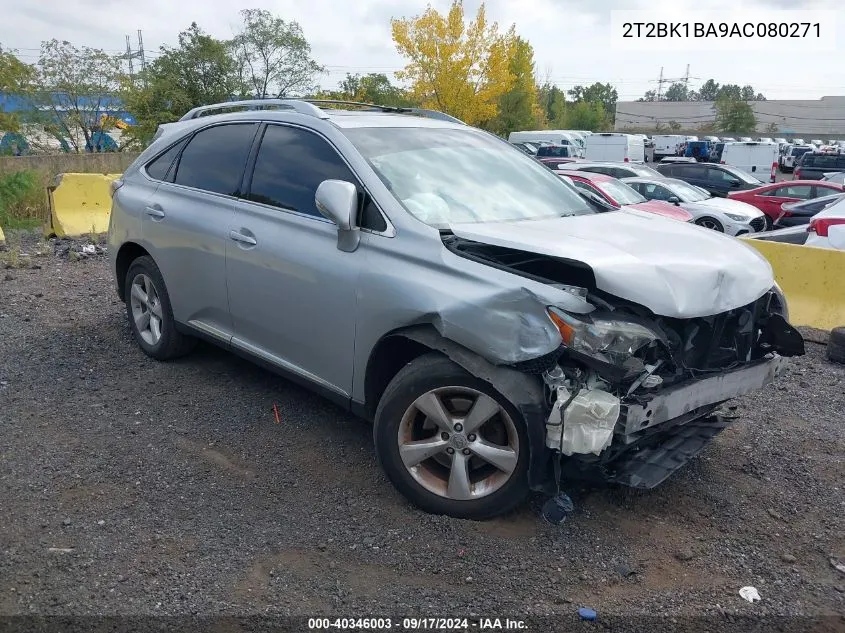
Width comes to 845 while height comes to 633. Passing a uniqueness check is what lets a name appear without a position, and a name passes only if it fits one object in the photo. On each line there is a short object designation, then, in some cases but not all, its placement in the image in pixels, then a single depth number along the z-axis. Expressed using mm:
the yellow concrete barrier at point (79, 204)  10430
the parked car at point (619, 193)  12359
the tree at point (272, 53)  32156
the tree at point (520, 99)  45250
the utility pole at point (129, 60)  23325
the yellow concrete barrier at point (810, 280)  6566
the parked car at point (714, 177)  22484
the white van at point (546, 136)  40625
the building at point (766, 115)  80819
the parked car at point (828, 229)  7562
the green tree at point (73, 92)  20609
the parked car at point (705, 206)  14797
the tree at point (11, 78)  17672
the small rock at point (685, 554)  3121
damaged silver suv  2988
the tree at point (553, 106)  70125
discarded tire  5785
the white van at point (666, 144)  49344
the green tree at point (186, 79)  23859
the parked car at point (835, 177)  24797
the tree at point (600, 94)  89494
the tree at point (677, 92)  131500
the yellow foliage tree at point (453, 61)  31875
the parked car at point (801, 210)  15695
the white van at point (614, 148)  33938
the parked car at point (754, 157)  31625
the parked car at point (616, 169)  17328
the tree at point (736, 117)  70938
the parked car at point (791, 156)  42750
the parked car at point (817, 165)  30353
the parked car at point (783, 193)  17641
